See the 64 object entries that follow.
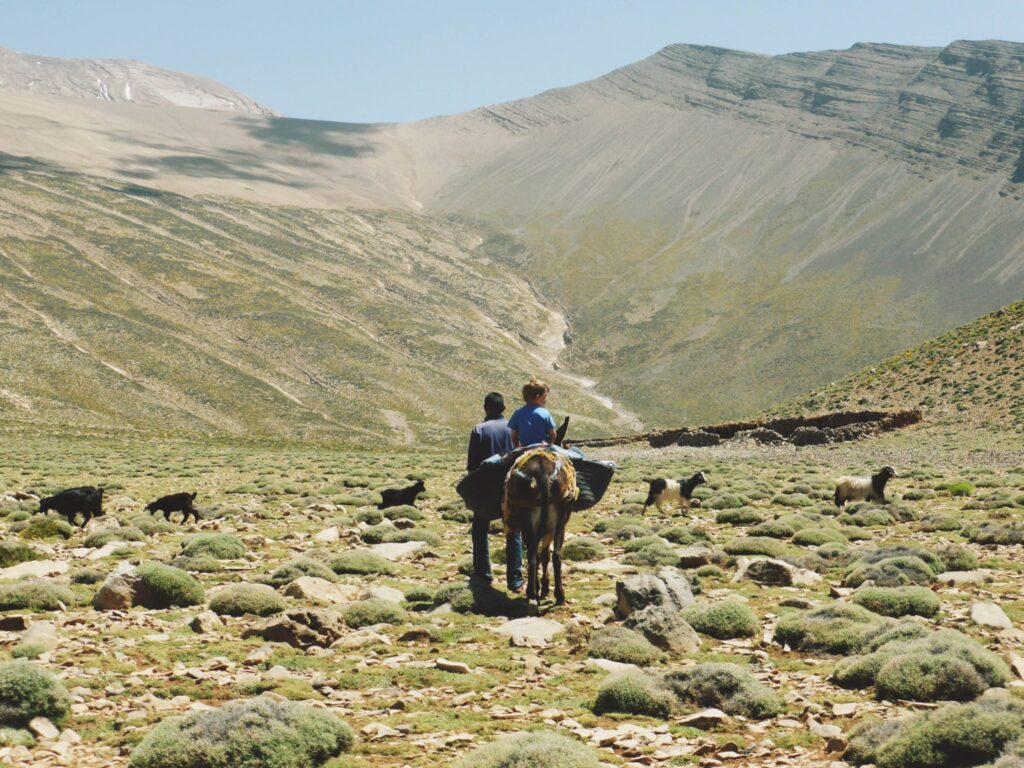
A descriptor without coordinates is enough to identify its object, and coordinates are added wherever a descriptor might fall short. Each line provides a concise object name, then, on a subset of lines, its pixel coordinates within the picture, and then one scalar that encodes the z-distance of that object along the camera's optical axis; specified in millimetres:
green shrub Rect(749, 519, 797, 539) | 20198
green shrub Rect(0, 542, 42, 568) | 15539
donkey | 12453
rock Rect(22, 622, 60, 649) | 10023
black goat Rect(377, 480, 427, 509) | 26578
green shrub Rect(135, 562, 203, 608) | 12586
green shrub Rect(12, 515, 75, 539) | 19656
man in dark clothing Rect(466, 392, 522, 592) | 14211
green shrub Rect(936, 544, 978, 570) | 15047
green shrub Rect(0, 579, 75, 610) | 12008
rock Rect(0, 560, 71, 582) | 14337
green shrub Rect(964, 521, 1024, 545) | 17469
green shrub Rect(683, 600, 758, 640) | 11211
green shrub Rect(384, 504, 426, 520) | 23831
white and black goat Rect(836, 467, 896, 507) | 24484
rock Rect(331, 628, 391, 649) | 10641
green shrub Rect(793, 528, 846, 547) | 18792
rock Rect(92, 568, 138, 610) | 12203
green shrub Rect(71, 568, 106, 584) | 14133
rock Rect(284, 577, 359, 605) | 12984
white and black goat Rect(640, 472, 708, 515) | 25344
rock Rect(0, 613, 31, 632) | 10805
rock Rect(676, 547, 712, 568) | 16141
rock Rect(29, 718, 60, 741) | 7594
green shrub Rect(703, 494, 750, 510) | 26247
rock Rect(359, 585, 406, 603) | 13205
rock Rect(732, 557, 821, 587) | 14445
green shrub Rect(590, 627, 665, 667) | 10086
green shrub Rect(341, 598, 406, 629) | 11914
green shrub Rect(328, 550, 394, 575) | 15789
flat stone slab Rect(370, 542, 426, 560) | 17672
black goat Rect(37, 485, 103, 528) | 21266
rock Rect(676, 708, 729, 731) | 8016
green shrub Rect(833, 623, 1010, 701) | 8273
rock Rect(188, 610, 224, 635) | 11102
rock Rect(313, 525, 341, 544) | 19453
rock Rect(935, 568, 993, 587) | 13732
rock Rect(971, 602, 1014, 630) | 10805
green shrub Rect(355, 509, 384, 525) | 22844
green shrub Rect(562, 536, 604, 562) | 17469
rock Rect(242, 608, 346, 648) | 10703
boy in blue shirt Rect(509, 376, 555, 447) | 13500
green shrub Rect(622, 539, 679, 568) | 16453
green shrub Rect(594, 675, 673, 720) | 8375
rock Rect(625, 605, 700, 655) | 10515
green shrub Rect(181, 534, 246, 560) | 16797
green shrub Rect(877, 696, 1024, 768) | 6587
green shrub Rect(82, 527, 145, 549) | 18312
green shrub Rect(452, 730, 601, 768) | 6543
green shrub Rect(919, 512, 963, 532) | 20078
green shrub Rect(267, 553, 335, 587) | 14406
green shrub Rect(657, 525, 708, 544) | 19734
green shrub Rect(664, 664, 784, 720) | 8258
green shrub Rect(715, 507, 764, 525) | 23031
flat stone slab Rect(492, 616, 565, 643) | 11078
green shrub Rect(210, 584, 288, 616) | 12250
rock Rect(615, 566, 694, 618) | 11727
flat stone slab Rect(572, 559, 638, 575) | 15858
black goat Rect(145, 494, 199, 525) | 22641
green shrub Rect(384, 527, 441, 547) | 19453
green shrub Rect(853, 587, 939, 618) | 11953
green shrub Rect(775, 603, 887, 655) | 10273
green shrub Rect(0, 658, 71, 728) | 7695
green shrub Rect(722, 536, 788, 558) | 17469
